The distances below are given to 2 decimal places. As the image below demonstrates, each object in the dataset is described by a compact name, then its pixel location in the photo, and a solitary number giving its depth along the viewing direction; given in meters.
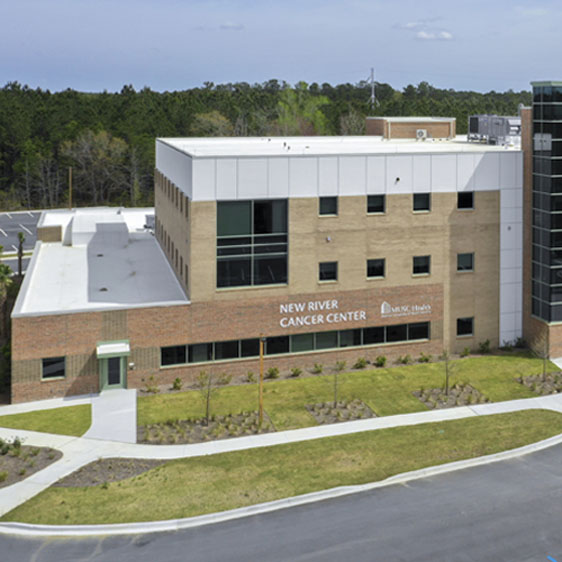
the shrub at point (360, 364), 41.25
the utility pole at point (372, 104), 131.88
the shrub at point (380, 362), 41.41
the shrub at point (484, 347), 43.66
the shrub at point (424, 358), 42.39
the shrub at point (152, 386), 37.41
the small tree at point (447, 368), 37.49
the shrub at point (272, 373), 39.50
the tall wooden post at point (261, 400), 32.50
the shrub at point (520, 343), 44.53
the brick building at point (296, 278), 37.38
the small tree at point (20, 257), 59.21
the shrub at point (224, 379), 38.53
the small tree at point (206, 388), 33.88
